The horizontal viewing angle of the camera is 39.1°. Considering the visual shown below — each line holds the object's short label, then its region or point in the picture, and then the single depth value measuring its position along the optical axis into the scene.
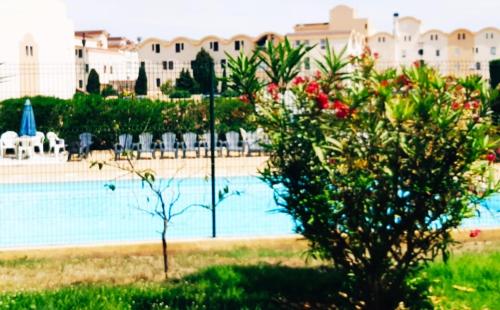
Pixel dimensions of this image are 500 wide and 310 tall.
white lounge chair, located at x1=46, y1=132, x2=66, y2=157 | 17.45
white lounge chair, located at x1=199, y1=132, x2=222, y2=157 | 17.94
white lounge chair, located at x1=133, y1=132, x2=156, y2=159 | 17.45
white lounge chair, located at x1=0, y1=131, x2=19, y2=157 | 18.00
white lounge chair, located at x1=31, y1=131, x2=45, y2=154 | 18.00
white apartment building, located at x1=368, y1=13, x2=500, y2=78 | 87.94
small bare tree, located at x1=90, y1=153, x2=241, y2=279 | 6.52
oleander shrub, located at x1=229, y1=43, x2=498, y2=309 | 4.54
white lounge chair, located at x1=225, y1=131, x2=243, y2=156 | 17.80
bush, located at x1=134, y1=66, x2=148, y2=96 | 21.80
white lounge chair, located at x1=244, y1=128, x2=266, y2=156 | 16.99
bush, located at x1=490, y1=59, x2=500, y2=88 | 23.00
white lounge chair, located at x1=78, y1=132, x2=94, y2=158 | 17.34
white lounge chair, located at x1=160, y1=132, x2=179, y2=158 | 17.61
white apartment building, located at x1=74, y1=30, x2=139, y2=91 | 64.45
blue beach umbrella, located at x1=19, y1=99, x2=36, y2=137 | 17.52
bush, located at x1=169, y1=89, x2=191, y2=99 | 19.31
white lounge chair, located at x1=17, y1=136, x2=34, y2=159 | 17.58
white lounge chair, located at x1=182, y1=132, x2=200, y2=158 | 17.59
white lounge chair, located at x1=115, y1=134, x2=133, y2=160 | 17.56
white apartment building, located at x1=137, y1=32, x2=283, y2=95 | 69.88
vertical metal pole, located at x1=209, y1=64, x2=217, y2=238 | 7.96
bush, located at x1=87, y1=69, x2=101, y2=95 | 31.95
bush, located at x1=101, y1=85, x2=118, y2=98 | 20.09
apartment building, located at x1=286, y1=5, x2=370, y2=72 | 74.31
